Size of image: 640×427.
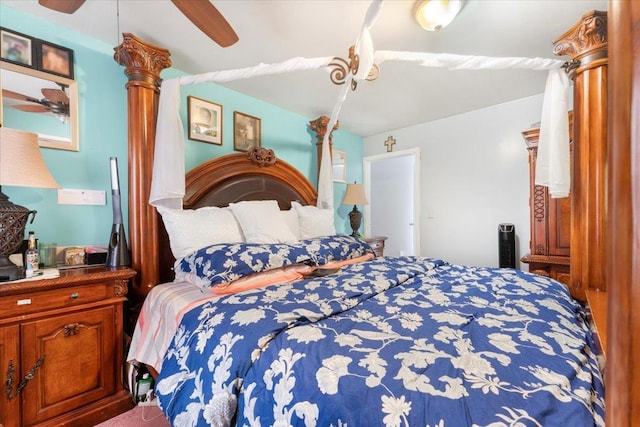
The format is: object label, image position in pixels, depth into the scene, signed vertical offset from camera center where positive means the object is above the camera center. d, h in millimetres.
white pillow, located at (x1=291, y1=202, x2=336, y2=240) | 2746 -100
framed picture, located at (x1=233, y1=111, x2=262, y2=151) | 2803 +830
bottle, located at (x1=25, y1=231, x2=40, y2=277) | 1462 -232
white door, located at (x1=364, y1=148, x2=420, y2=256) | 4566 +179
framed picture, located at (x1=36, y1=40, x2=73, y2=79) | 1748 +991
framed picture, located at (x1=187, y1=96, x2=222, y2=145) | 2467 +838
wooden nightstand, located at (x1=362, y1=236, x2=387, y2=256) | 3541 -409
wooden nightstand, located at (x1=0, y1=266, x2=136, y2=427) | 1308 -687
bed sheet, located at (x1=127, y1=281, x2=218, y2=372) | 1444 -580
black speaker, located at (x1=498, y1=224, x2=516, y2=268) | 3033 -394
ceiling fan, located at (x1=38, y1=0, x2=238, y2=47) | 1336 +991
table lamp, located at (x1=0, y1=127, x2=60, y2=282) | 1301 +173
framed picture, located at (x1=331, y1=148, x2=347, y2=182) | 4078 +682
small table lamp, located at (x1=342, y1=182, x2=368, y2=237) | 3822 +160
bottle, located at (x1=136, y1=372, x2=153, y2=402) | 1687 -1055
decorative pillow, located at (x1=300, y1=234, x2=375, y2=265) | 2090 -298
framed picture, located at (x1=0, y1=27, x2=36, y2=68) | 1639 +992
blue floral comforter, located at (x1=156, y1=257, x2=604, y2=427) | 663 -446
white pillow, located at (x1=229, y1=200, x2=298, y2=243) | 2174 -92
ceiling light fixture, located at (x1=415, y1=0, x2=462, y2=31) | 1602 +1166
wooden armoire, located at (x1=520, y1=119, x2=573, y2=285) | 2432 -193
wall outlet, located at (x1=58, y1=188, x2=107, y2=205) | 1808 +115
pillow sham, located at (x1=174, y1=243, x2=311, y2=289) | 1594 -301
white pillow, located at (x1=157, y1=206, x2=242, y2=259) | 1892 -116
